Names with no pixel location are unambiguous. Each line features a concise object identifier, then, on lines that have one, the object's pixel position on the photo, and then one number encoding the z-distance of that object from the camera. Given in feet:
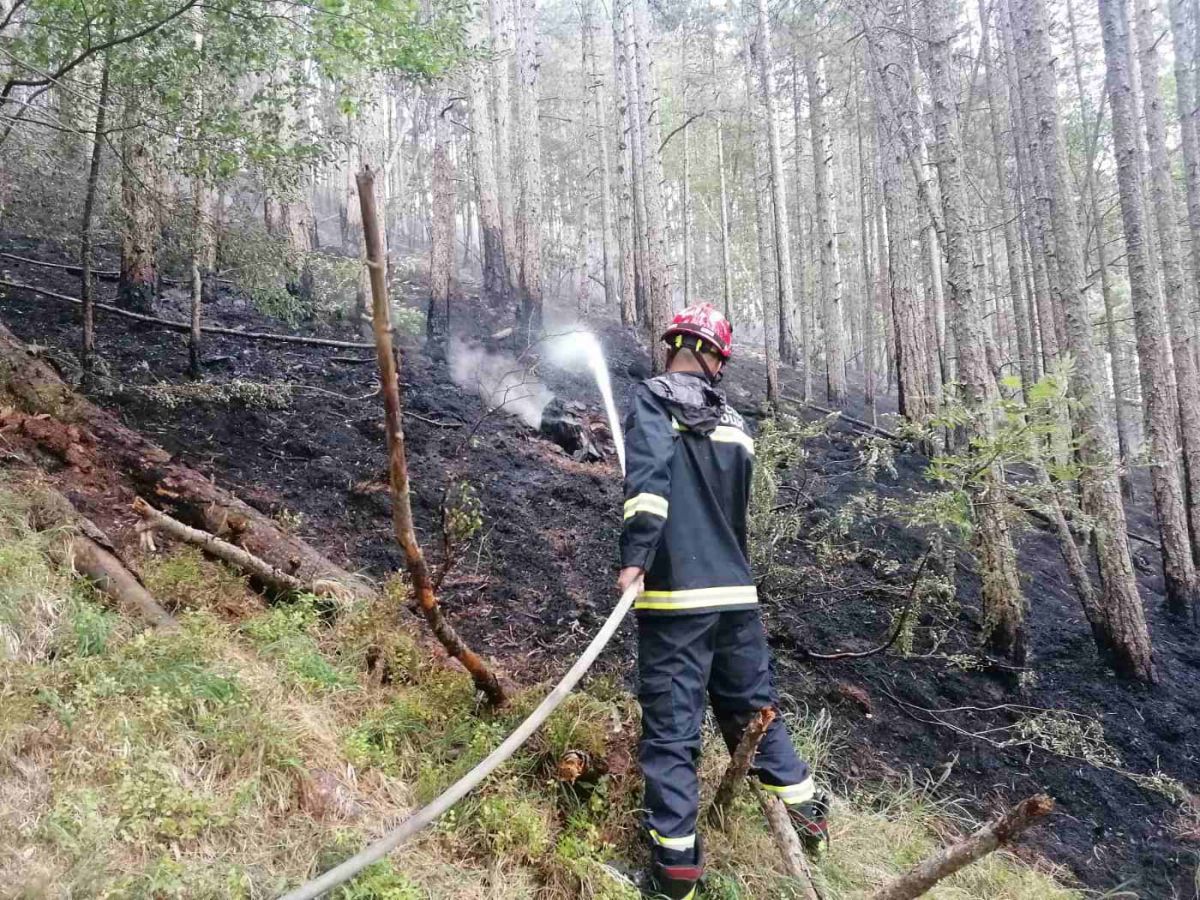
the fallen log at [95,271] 25.75
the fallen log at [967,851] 5.16
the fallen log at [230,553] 12.18
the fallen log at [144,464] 13.29
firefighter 8.71
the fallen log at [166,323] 22.81
